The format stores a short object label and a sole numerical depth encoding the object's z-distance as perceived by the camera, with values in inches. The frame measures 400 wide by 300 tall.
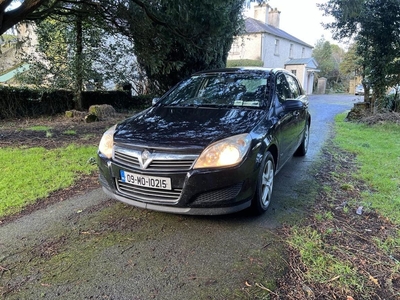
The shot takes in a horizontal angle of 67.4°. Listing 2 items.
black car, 105.4
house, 1111.6
